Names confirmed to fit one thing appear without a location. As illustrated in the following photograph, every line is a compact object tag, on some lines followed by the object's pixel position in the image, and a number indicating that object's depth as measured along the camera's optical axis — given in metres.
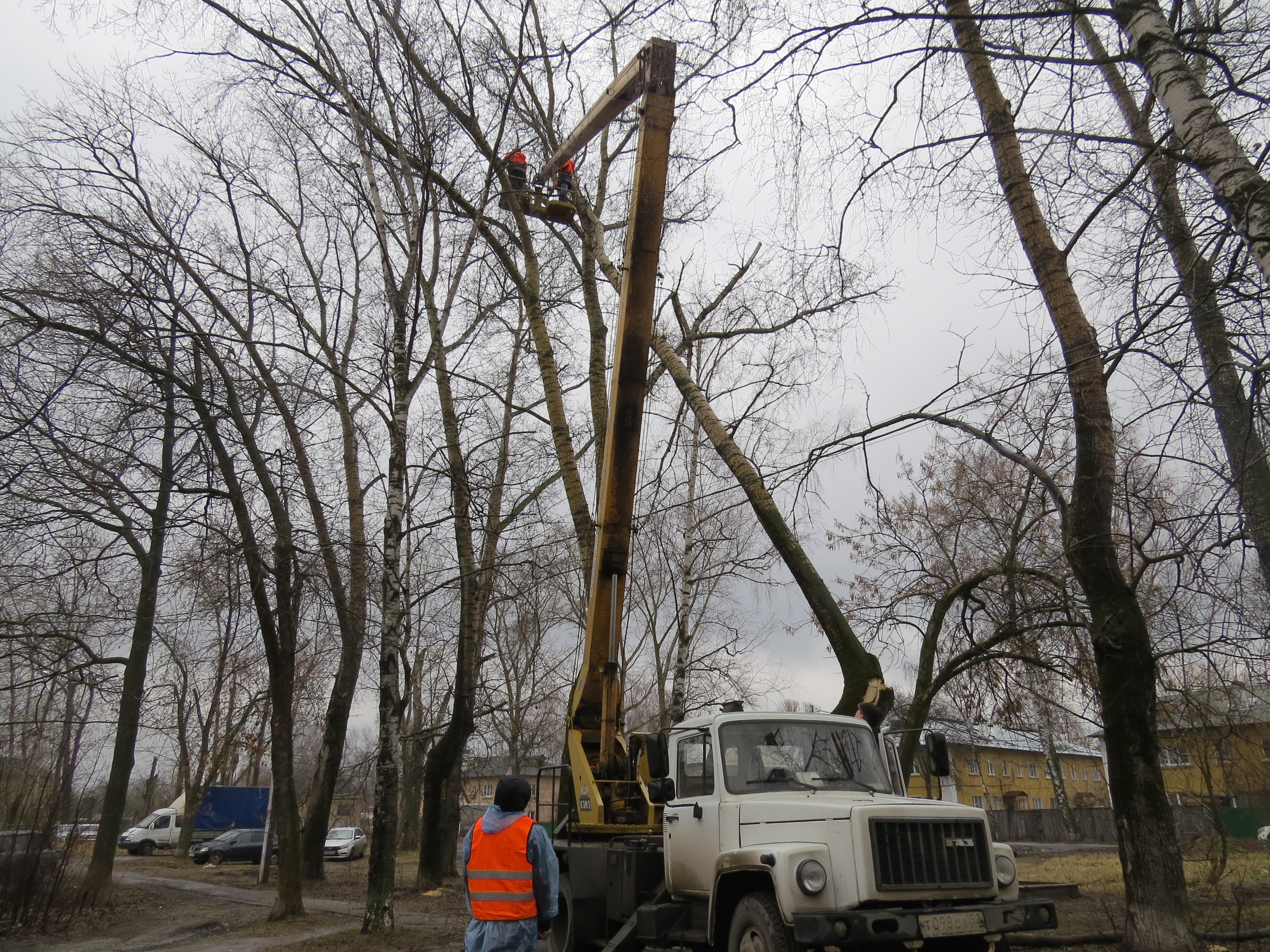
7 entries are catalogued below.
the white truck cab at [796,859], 5.78
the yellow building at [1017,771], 41.38
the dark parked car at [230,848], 29.97
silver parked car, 32.03
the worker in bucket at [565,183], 13.42
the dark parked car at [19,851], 12.99
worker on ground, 5.06
